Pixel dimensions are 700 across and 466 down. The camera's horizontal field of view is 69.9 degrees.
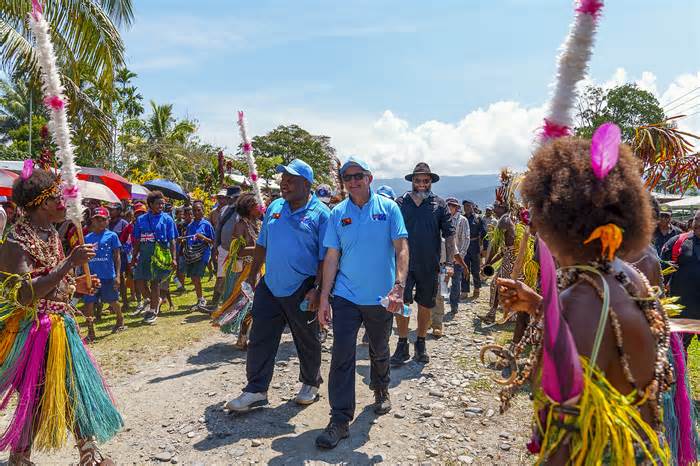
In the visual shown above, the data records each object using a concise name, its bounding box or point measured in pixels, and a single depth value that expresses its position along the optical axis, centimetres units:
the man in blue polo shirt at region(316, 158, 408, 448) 395
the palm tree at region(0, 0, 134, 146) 998
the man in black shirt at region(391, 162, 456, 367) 596
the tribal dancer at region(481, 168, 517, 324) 735
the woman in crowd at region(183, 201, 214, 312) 922
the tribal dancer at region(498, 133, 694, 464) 159
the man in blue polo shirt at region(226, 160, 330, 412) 434
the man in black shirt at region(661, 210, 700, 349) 504
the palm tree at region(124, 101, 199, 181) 2964
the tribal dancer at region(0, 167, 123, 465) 305
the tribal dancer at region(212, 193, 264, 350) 618
